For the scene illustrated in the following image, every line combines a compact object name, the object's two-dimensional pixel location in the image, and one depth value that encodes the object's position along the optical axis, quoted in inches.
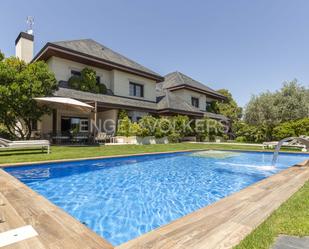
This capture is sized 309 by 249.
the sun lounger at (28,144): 343.5
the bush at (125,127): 657.6
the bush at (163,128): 700.0
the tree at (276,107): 871.1
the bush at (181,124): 761.0
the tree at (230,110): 1273.4
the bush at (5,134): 644.7
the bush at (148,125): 664.4
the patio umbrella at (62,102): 462.3
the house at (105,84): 636.7
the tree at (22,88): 472.1
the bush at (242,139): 925.7
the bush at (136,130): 647.1
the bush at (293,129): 715.4
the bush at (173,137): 749.3
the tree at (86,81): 672.4
